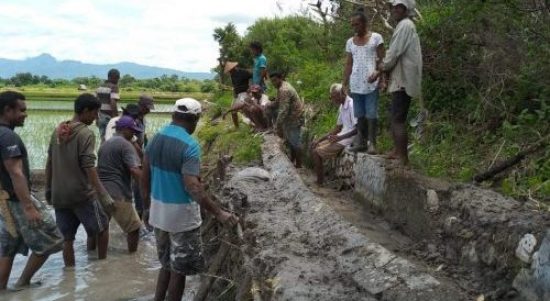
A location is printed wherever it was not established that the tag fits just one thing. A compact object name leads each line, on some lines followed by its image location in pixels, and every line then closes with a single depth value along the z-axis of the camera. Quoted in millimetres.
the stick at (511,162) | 4879
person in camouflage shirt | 8289
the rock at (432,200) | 4902
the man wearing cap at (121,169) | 6457
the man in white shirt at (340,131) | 7098
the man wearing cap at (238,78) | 11094
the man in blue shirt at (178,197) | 4105
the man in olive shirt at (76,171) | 5578
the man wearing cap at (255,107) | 9977
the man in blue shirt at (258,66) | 10877
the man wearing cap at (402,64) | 5398
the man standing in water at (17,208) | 4840
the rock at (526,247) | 3408
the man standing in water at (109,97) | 9875
